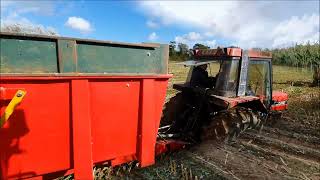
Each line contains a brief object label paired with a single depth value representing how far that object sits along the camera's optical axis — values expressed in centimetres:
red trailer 170
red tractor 333
